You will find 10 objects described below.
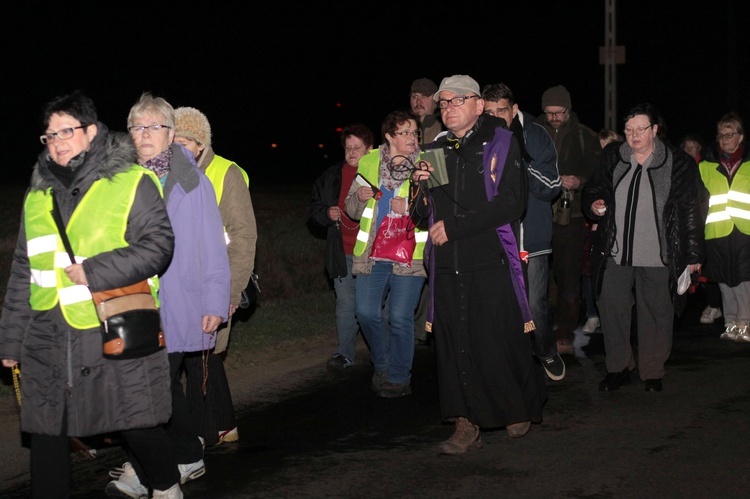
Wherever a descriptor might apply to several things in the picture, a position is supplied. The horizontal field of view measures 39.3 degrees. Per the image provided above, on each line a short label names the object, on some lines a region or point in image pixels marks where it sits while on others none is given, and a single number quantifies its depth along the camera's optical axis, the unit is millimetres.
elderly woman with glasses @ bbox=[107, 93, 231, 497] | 5590
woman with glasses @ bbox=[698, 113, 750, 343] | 10477
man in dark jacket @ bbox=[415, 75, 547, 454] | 6438
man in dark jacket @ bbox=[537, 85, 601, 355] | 9578
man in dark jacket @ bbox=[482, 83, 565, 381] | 8039
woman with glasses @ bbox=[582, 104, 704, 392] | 7809
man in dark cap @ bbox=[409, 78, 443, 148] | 9812
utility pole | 17328
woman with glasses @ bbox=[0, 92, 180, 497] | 4852
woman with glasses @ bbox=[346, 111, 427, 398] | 7871
